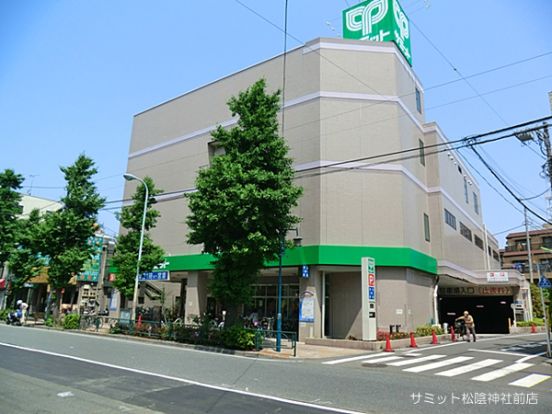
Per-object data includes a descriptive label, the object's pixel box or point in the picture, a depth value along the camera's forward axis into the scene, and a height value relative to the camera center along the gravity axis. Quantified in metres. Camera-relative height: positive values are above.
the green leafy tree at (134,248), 22.31 +2.69
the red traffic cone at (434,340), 20.76 -1.85
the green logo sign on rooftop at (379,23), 26.50 +18.97
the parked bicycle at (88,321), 23.80 -1.66
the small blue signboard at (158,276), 27.55 +1.33
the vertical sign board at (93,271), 36.41 +2.05
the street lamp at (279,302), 15.67 -0.11
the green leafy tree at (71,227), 26.05 +4.24
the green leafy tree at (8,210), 32.66 +6.58
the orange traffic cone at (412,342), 18.75 -1.78
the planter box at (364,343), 17.47 -1.89
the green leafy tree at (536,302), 45.81 +0.60
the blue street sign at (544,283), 16.06 +0.99
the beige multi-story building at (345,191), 21.78 +6.65
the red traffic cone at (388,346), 17.19 -1.83
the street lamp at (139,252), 21.23 +2.27
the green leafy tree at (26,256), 26.28 +2.51
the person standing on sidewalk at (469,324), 22.38 -1.06
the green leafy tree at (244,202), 15.98 +3.80
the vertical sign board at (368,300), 18.33 +0.09
